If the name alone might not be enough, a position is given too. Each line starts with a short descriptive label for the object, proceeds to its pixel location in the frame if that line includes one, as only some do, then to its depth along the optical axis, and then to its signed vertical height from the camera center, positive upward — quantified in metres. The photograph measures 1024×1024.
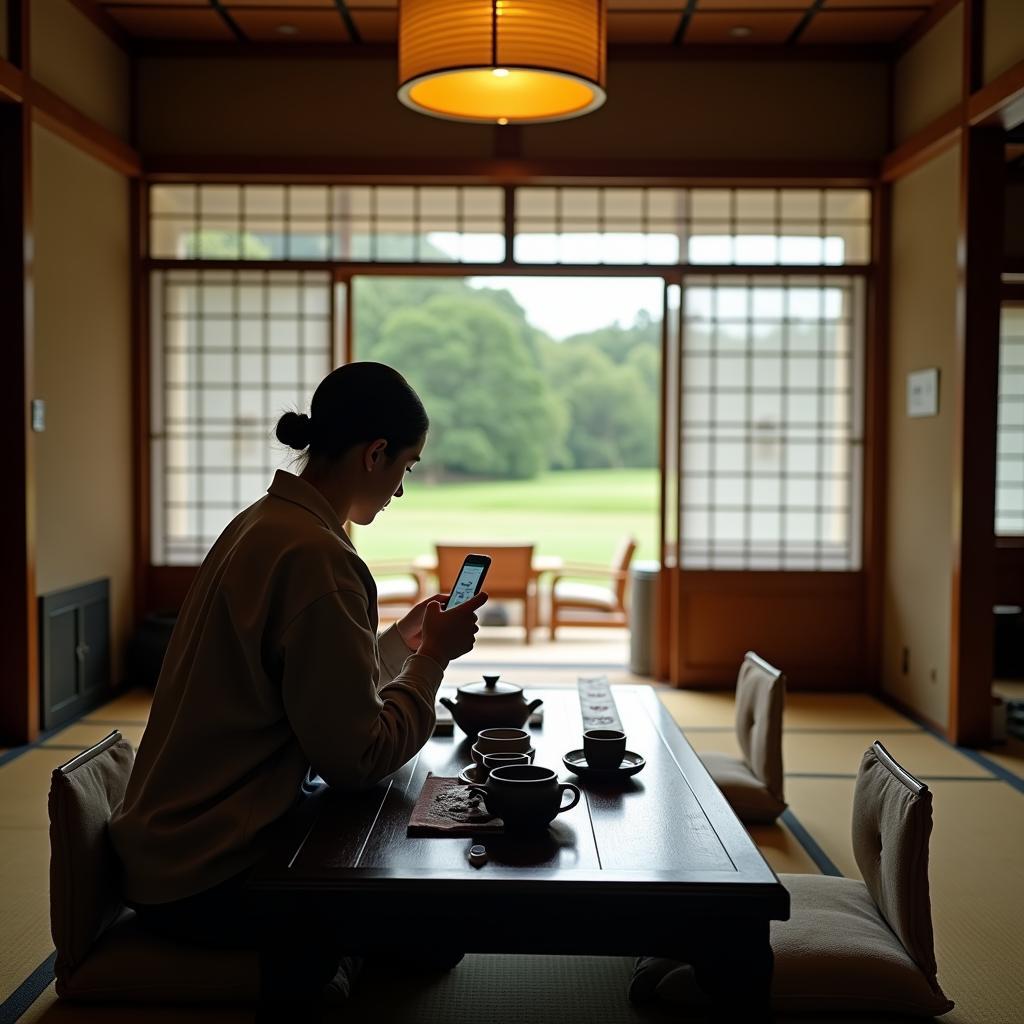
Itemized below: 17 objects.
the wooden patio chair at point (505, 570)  7.23 -0.72
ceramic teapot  2.28 -0.50
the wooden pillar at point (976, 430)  4.59 +0.13
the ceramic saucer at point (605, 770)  1.94 -0.53
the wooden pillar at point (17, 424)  4.43 +0.12
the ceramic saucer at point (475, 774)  1.88 -0.53
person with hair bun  1.65 -0.35
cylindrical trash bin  6.02 -0.86
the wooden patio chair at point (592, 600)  7.36 -0.92
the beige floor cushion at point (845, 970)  2.06 -0.92
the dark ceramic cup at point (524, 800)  1.65 -0.49
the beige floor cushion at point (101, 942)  1.81 -0.81
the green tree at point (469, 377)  17.66 +1.24
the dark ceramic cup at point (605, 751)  1.96 -0.50
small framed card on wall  4.99 +0.31
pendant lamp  2.77 +1.02
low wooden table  1.47 -0.56
